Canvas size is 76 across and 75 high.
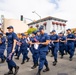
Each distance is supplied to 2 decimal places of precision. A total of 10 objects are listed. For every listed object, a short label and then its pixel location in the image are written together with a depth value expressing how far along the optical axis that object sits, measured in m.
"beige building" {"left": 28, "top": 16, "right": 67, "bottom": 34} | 21.19
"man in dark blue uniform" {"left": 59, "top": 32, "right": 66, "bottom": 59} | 4.61
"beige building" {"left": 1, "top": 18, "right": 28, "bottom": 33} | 30.34
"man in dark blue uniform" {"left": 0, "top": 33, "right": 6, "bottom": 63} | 3.65
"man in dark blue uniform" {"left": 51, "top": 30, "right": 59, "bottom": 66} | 3.50
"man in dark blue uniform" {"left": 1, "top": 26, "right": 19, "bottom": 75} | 2.58
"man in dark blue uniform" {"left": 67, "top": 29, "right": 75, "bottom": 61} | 3.98
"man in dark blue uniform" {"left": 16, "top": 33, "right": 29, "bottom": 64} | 3.63
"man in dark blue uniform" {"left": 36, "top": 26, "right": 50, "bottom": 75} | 2.68
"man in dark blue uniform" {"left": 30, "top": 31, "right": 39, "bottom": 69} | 3.30
